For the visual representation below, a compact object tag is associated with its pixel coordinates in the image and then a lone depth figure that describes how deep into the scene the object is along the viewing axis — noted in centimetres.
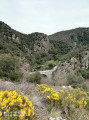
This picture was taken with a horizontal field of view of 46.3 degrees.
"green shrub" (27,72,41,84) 1684
